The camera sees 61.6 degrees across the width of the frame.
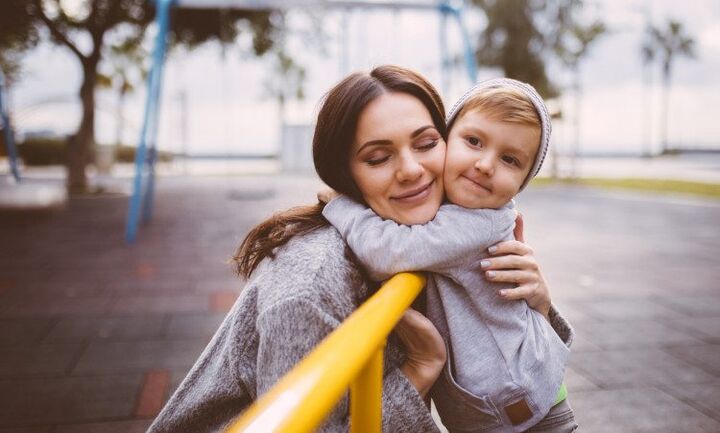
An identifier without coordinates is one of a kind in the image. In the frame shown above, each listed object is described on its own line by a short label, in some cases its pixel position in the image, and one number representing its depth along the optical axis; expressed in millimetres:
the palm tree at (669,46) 47094
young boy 1358
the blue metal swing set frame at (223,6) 6664
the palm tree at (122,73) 12445
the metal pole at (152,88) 6609
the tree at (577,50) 15539
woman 1136
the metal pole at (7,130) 8695
